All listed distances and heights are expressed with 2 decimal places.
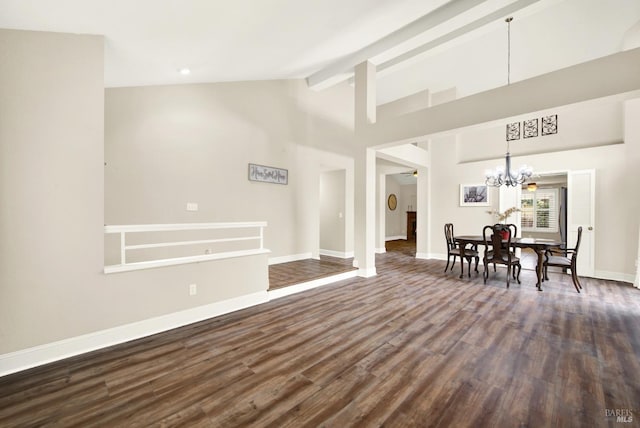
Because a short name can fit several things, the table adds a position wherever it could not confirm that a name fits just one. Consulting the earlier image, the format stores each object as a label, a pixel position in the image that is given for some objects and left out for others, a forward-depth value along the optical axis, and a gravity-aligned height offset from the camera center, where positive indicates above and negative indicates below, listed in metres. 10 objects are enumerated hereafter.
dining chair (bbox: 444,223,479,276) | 5.30 -0.81
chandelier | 4.92 +0.74
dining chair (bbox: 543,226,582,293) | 4.34 -0.86
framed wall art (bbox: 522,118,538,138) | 5.91 +1.94
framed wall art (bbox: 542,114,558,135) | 5.66 +1.94
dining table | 4.44 -0.58
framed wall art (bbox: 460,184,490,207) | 6.51 +0.44
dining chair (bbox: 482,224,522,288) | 4.66 -0.72
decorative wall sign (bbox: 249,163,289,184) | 5.11 +0.75
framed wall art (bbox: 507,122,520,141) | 6.09 +1.92
